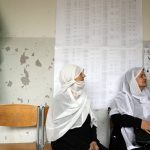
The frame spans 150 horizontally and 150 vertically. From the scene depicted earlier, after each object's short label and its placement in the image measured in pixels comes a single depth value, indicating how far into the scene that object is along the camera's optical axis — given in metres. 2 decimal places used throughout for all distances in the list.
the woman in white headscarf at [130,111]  2.27
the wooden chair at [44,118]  2.41
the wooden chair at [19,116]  2.37
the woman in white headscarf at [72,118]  2.16
